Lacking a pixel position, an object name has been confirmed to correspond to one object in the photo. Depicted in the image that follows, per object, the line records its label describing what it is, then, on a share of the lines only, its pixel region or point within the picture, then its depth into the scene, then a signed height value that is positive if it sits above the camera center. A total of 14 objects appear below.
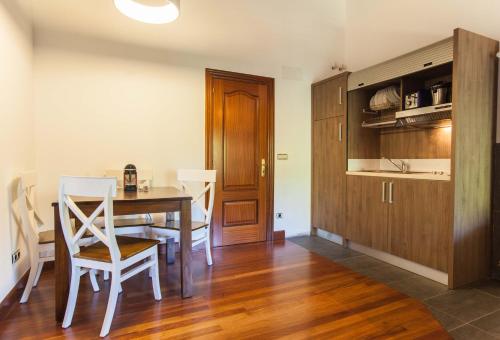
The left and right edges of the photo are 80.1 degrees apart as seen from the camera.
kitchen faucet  3.46 -0.01
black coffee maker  2.76 -0.14
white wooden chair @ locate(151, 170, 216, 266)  2.70 -0.53
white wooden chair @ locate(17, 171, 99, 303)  2.12 -0.57
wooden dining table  1.94 -0.36
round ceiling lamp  2.04 +1.09
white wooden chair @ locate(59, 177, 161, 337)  1.80 -0.48
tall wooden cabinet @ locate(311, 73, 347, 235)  3.65 +0.14
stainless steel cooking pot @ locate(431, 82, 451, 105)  2.67 +0.66
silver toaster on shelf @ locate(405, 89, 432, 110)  2.87 +0.64
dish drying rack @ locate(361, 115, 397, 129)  3.25 +0.49
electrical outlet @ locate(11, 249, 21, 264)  2.23 -0.71
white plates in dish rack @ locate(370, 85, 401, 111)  3.23 +0.73
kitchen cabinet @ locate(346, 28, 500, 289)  2.43 -0.15
